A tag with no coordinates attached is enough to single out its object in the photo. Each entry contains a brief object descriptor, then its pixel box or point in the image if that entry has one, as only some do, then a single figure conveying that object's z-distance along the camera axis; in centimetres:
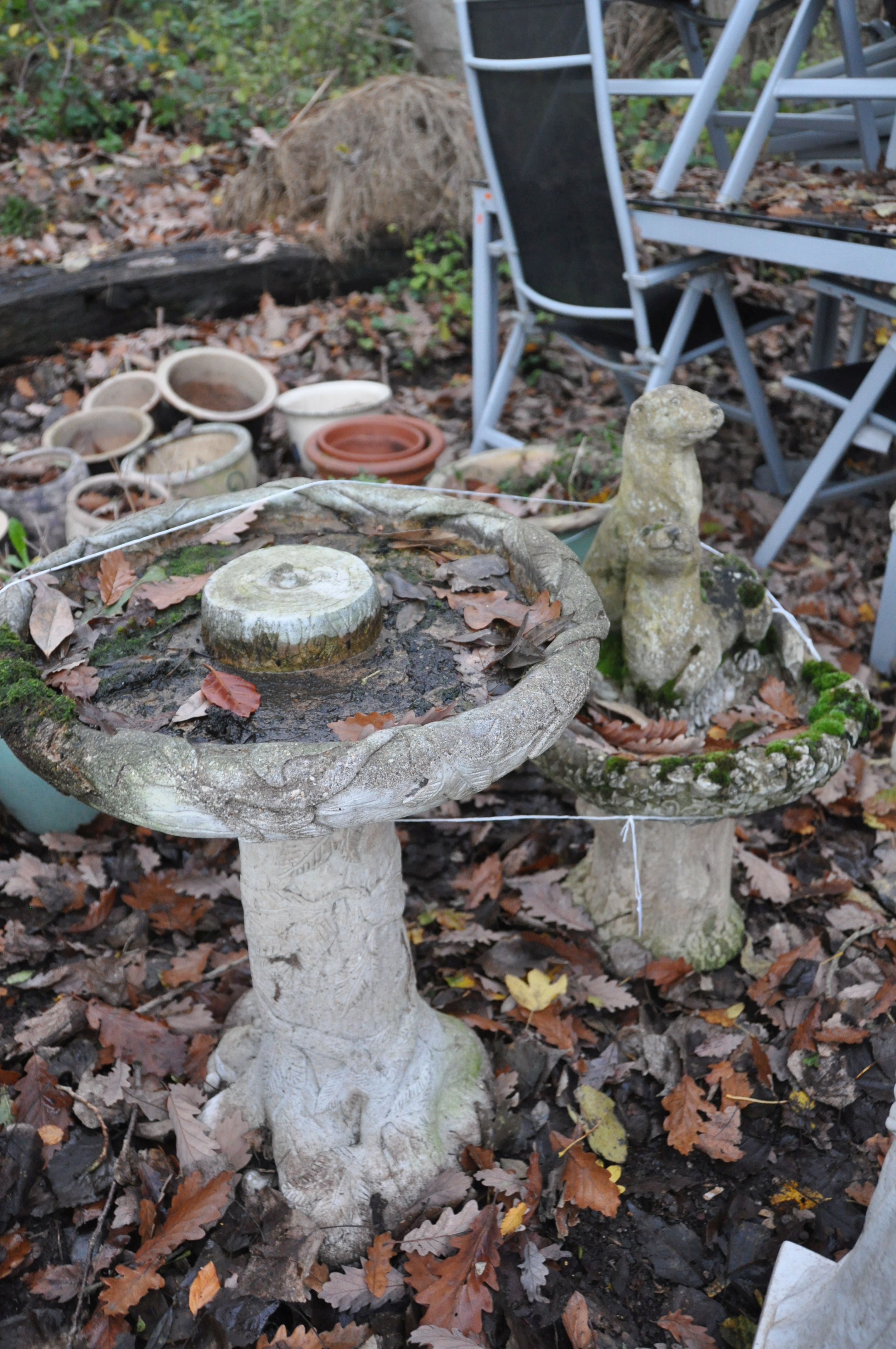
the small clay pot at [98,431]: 399
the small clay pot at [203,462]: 345
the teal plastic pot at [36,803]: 265
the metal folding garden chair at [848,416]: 314
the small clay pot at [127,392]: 427
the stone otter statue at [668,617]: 207
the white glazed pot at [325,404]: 399
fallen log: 484
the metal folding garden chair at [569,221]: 311
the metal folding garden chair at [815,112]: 301
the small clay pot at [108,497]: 325
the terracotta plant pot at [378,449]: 348
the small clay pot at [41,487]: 349
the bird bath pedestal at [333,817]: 134
